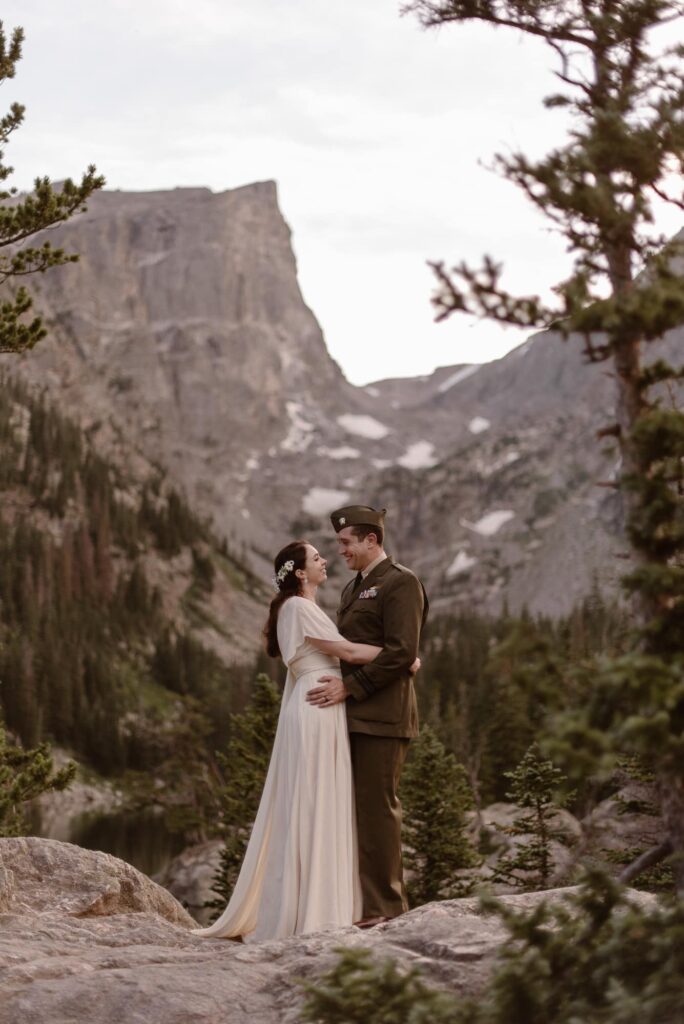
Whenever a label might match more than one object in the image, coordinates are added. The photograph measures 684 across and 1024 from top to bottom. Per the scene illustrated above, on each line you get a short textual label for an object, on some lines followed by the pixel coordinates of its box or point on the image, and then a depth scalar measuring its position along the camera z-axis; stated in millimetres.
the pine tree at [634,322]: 5277
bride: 9508
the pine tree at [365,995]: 5688
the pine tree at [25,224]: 16312
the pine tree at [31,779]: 17828
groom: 9734
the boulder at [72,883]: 10617
